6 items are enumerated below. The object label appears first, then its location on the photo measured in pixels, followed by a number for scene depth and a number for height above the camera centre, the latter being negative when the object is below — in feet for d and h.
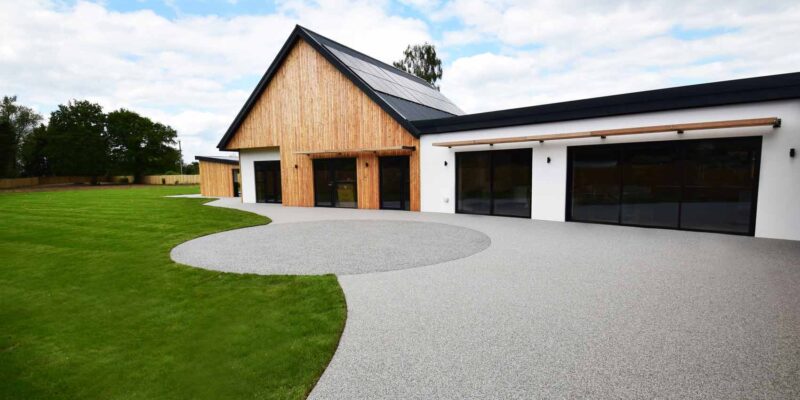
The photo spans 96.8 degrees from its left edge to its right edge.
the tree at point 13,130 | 123.79 +17.54
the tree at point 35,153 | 143.64 +9.07
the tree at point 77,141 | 142.31 +13.68
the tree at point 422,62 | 108.37 +33.03
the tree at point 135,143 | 160.76 +14.01
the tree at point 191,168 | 227.63 +3.23
